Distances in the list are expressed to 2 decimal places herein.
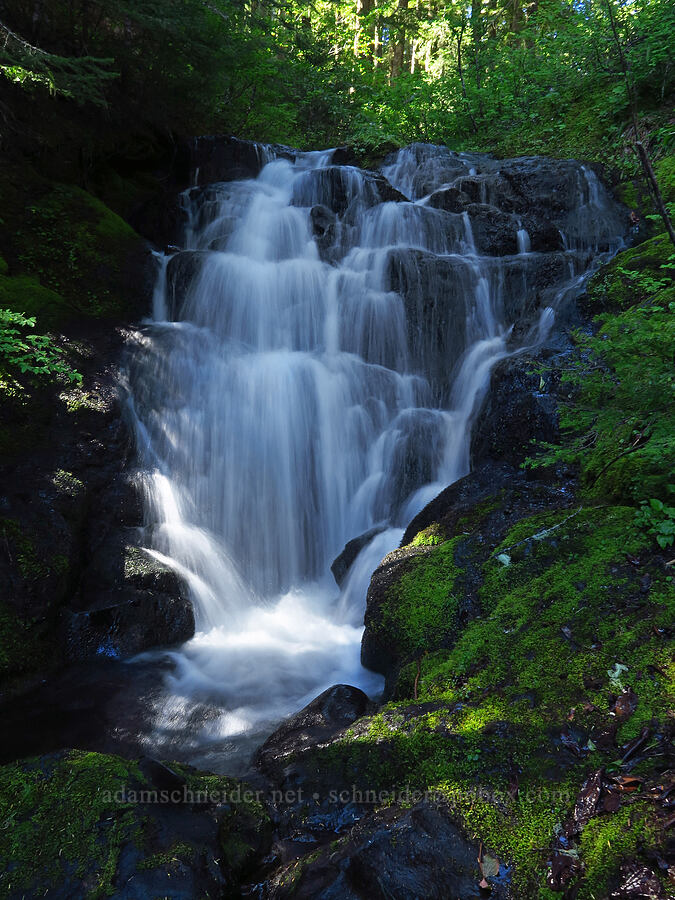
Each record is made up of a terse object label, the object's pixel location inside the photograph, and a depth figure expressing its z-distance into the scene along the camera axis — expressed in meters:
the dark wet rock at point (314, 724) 3.42
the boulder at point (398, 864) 2.02
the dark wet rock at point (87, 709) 3.96
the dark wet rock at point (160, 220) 10.84
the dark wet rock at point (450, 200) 11.32
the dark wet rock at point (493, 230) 10.38
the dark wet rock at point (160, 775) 2.74
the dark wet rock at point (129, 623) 5.20
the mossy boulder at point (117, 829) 2.23
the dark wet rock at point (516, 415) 5.41
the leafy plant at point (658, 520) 3.11
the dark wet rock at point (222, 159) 12.30
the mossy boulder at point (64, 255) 7.36
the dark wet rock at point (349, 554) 6.39
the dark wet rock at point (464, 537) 3.98
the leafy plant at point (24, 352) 5.22
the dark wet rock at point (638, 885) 1.71
